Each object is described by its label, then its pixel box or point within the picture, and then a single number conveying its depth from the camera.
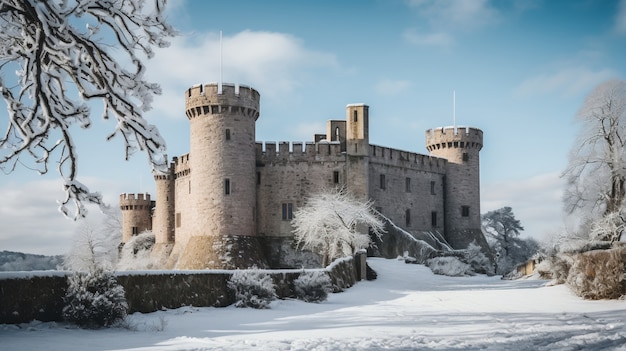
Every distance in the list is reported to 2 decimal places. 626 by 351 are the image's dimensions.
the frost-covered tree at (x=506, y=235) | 60.56
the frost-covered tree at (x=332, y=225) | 32.88
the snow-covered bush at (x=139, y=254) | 43.09
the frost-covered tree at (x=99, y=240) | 56.01
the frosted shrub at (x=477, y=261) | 37.84
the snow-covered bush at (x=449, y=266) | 34.88
